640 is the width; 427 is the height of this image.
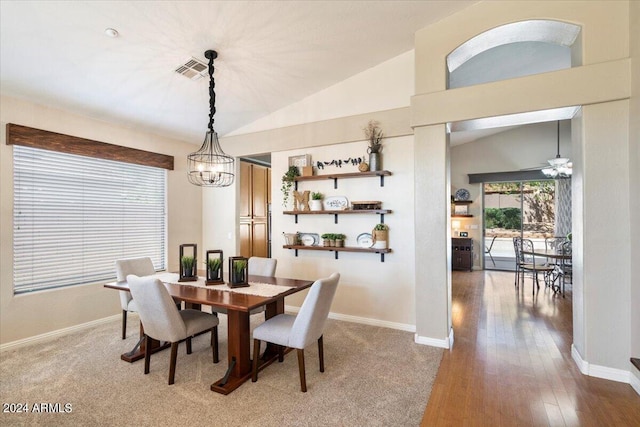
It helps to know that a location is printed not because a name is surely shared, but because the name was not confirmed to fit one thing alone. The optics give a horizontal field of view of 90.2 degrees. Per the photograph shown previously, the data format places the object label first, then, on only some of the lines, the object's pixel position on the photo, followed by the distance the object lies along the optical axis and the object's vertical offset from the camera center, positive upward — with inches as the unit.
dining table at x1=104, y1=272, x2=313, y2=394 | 98.4 -27.6
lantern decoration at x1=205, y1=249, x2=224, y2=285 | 122.2 -22.5
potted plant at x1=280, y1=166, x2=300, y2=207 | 175.2 +17.9
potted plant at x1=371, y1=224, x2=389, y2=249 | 151.0 -11.4
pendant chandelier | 114.4 +20.9
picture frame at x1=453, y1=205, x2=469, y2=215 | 332.5 +2.4
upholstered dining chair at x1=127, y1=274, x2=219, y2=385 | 96.5 -32.5
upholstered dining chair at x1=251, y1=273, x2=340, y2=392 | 94.9 -36.9
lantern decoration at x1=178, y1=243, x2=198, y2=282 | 128.1 -22.2
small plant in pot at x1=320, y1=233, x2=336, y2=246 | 165.2 -13.8
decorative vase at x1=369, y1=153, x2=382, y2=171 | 151.3 +23.9
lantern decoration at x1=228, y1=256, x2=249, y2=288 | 116.7 -21.9
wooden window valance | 131.1 +32.1
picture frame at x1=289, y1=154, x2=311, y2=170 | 175.0 +29.2
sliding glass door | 316.5 -5.6
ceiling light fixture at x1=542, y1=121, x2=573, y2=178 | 233.0 +32.1
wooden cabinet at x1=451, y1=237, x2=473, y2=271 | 313.7 -42.0
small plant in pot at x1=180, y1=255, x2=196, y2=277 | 128.6 -21.0
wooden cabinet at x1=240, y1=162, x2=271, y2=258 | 214.1 +2.8
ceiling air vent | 128.9 +60.4
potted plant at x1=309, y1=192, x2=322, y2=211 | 168.6 +5.6
